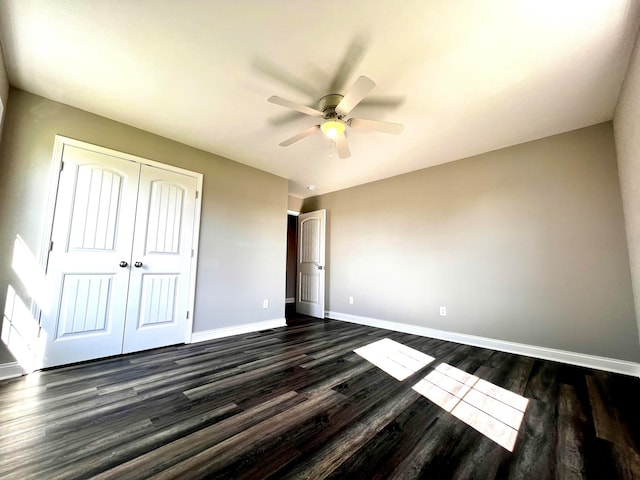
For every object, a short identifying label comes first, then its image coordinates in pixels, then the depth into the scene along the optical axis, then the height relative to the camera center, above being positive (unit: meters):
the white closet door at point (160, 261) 2.90 +0.06
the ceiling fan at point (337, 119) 2.00 +1.30
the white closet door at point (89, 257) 2.46 +0.07
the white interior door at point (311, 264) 5.12 +0.07
